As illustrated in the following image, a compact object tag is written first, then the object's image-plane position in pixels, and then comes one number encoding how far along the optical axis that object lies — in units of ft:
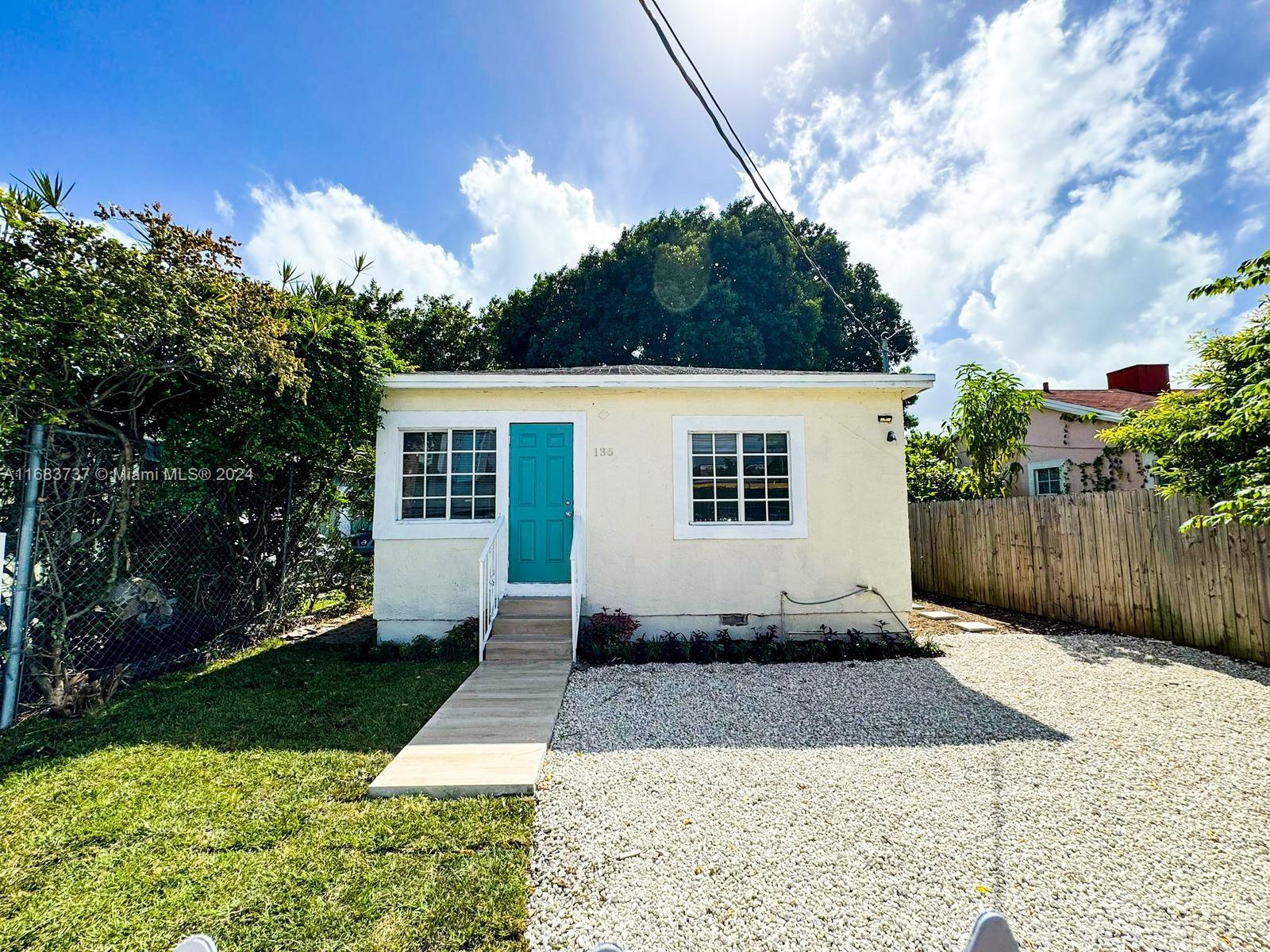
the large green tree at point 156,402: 12.24
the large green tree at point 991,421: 31.42
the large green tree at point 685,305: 53.11
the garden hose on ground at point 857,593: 20.31
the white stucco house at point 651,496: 20.12
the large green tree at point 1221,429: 14.78
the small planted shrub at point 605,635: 18.24
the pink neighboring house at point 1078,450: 33.04
